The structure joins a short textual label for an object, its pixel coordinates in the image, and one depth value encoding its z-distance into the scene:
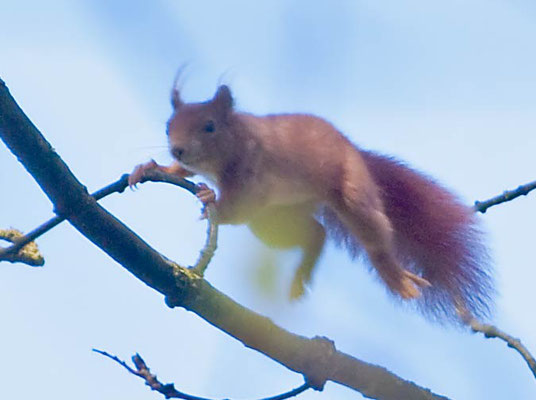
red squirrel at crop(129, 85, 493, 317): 8.95
